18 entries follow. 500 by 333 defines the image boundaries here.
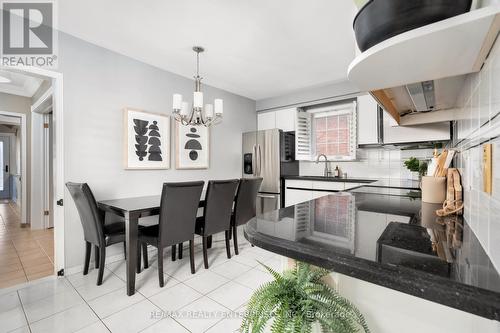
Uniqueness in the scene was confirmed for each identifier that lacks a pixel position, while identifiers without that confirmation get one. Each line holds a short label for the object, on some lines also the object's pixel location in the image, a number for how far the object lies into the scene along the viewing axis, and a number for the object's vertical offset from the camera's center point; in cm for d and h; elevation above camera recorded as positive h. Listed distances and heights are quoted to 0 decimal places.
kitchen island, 42 -22
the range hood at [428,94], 112 +40
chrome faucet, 409 -13
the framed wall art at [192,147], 340 +26
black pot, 58 +39
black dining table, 203 -49
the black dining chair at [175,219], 214 -54
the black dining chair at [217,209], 258 -53
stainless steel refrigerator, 403 +5
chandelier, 244 +63
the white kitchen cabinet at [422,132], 230 +33
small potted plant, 203 -2
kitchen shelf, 53 +32
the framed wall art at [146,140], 283 +32
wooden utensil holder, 124 -14
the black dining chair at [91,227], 205 -60
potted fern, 66 -43
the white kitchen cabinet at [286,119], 422 +84
